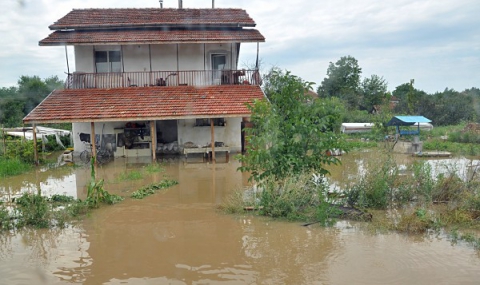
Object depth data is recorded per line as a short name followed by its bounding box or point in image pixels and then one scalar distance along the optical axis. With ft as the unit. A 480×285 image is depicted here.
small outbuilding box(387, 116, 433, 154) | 62.69
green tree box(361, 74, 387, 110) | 124.55
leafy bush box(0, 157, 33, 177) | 45.95
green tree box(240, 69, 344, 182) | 28.40
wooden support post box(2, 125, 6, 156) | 54.35
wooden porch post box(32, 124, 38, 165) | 51.31
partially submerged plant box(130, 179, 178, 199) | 34.27
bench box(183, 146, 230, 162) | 55.05
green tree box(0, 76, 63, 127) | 100.58
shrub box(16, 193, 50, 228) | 26.40
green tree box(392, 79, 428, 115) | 101.90
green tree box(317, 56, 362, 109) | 130.82
